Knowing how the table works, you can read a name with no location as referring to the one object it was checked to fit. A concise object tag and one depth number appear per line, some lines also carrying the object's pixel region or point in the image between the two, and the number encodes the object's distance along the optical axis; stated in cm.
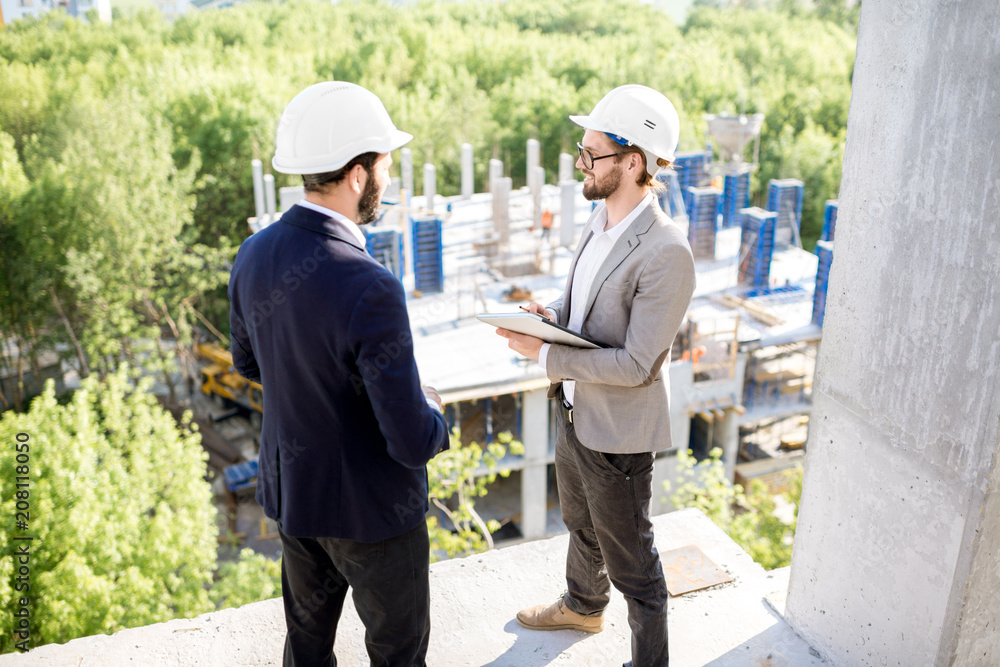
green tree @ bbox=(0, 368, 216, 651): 1048
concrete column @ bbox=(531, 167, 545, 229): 2625
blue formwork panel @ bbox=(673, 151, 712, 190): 2722
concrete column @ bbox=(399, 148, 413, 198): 2587
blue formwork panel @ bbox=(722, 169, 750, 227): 2719
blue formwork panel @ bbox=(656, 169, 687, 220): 2552
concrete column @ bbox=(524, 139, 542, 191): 2758
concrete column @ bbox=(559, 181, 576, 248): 2403
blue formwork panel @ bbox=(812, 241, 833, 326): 1997
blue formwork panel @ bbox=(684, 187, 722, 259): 2435
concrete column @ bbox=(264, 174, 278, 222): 2252
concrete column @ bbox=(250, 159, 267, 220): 2489
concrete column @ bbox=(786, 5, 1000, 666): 233
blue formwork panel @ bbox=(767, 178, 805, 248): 2569
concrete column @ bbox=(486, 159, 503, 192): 2858
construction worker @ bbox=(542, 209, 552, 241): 2327
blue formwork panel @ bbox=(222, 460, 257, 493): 1859
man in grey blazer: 267
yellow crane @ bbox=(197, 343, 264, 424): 2284
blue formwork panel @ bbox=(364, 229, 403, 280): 1948
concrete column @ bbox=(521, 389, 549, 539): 1806
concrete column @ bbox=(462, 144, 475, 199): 2820
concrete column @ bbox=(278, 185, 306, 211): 1949
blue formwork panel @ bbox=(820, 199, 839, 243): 2232
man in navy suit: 216
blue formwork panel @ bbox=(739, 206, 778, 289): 2192
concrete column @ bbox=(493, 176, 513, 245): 2448
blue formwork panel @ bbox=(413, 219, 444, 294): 2078
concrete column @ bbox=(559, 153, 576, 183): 2795
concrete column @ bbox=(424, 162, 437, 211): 2542
